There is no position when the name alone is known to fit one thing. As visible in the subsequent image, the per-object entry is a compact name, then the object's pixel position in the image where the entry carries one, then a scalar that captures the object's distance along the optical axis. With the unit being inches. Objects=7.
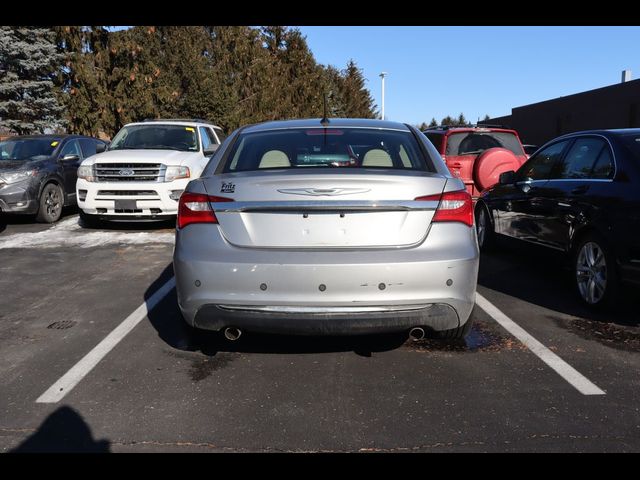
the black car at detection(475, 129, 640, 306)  185.3
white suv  366.6
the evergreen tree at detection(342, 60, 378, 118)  2342.6
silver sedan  133.2
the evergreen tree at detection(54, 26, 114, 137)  880.3
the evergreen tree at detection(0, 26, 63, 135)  859.4
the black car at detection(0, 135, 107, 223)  390.9
